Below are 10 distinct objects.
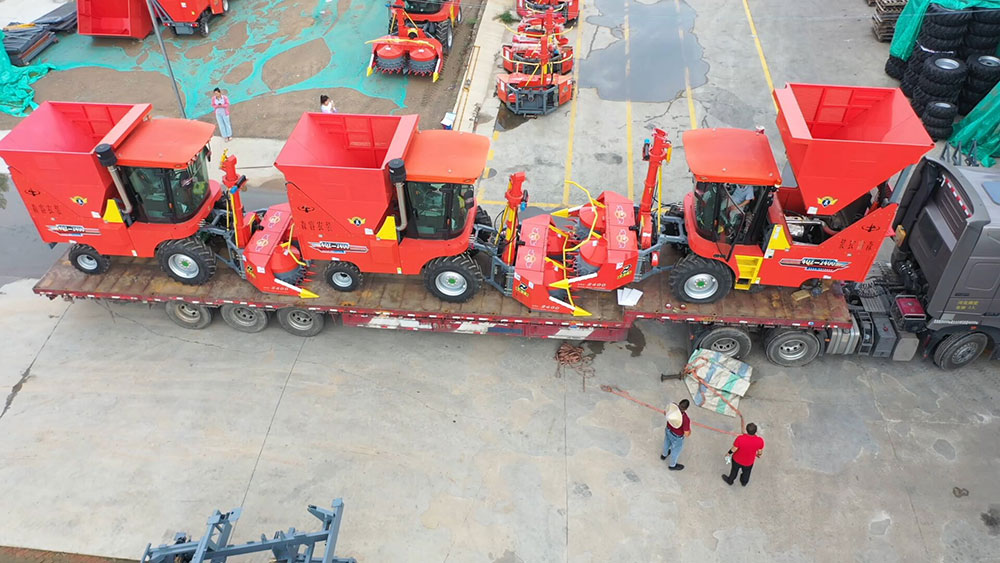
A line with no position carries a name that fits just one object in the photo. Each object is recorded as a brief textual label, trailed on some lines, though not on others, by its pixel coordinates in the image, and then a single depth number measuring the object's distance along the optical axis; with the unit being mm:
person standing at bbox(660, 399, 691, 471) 8062
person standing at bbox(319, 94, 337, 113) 13430
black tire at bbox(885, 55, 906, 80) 16562
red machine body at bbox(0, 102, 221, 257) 8930
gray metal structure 6523
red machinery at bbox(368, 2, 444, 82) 16975
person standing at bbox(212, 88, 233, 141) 14617
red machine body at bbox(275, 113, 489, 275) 8688
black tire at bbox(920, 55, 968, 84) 14383
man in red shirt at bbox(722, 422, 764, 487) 7879
